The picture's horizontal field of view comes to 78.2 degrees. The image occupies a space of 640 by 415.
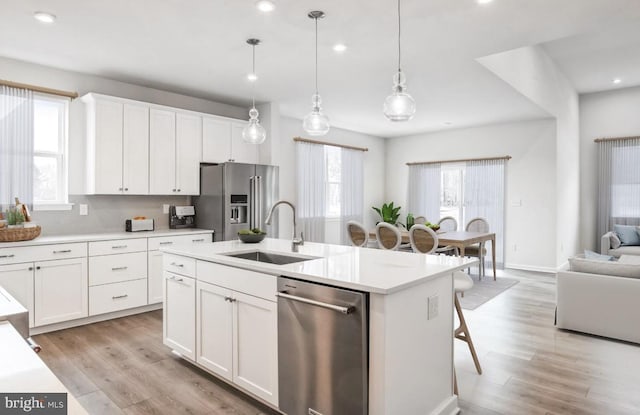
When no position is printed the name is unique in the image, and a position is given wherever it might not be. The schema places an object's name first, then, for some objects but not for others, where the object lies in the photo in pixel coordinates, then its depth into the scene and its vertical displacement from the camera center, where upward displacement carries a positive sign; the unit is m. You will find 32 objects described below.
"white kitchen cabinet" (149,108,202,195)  4.55 +0.64
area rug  4.68 -1.14
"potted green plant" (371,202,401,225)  8.47 -0.16
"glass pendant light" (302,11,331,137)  3.04 +0.66
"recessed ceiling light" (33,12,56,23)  2.92 +1.42
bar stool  2.74 -0.83
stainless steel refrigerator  4.71 +0.10
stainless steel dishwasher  1.81 -0.71
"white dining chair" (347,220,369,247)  4.98 -0.37
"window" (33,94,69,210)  4.05 +0.57
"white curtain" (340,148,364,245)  7.74 +0.37
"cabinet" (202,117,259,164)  5.03 +0.84
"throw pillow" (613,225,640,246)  6.52 -0.49
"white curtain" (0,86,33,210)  3.75 +0.58
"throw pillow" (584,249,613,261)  4.14 -0.55
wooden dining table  5.17 -0.45
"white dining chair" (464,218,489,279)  5.87 -0.62
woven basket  3.43 -0.26
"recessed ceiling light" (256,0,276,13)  2.75 +1.42
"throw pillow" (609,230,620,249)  6.47 -0.58
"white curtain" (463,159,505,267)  7.26 +0.21
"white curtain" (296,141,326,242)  6.78 +0.27
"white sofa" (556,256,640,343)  3.41 -0.84
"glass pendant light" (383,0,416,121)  2.43 +0.64
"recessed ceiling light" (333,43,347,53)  3.50 +1.43
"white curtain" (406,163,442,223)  8.19 +0.32
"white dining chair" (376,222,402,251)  4.93 -0.40
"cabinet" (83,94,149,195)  4.11 +0.64
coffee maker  4.92 -0.15
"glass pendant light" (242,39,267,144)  3.43 +0.66
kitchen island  1.81 -0.62
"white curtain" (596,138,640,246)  7.02 +0.41
